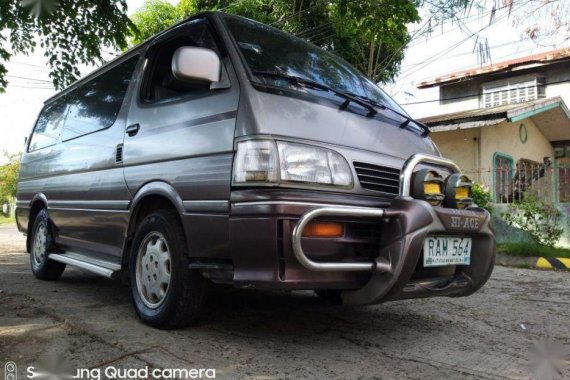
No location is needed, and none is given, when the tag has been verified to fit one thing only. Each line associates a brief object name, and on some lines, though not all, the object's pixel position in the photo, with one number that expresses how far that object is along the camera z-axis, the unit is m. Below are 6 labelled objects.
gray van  2.36
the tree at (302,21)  10.56
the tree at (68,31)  4.98
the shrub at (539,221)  7.80
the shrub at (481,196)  8.44
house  9.48
